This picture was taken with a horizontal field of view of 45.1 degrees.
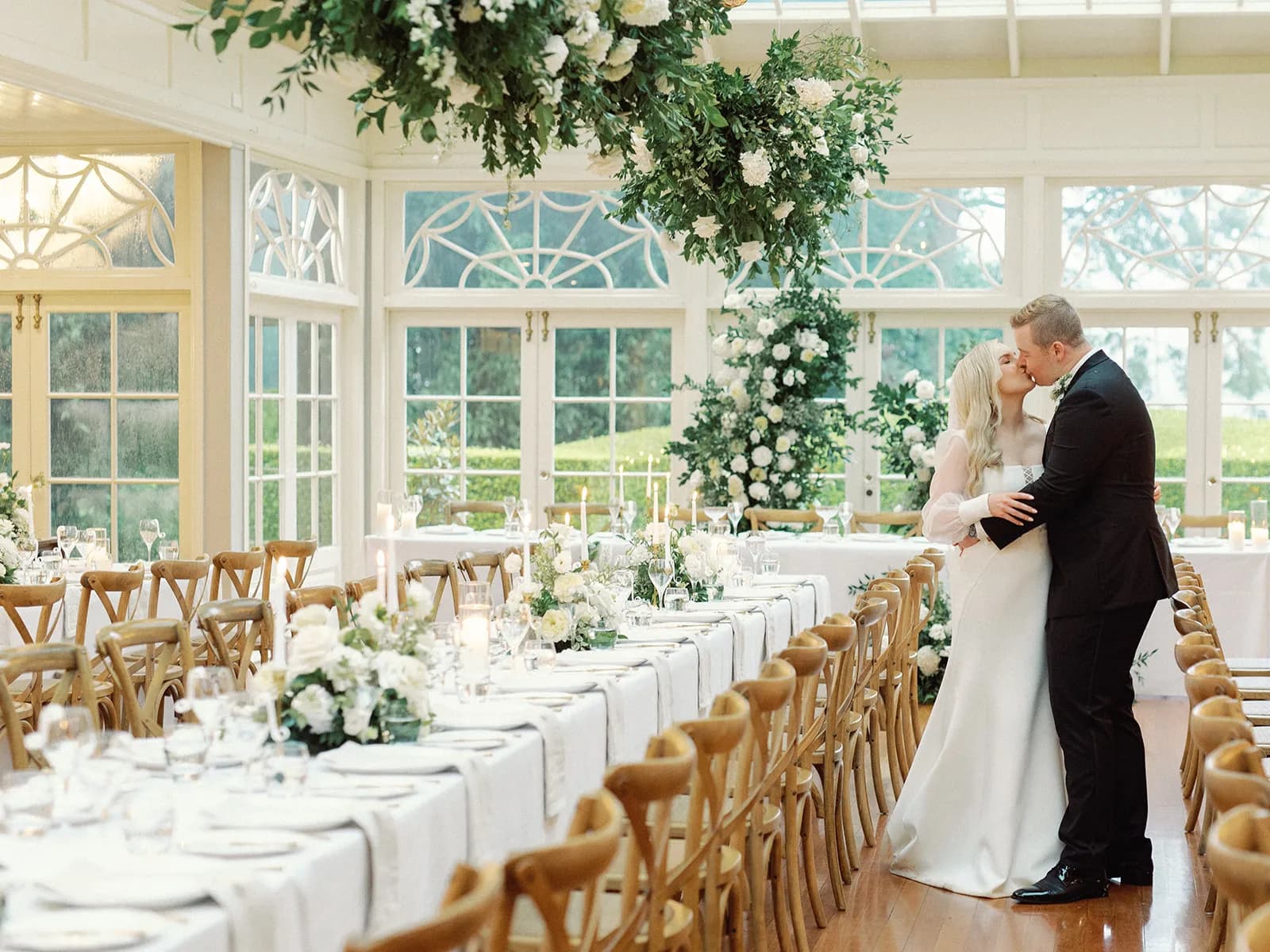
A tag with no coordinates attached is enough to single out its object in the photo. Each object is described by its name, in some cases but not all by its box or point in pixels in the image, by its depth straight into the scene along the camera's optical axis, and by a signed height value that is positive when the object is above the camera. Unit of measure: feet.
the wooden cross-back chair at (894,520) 31.63 -1.80
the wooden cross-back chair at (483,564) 22.04 -1.97
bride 16.37 -2.67
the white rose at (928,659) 26.94 -3.98
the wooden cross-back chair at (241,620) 15.30 -2.02
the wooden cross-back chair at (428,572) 20.03 -1.89
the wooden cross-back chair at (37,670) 12.52 -2.05
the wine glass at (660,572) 19.19 -1.76
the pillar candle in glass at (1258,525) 28.53 -1.69
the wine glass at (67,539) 23.38 -1.66
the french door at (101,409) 30.94 +0.46
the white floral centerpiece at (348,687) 10.68 -1.81
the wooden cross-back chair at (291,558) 25.32 -2.15
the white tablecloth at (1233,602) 27.89 -3.08
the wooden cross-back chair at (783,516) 32.24 -1.76
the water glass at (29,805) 8.35 -2.07
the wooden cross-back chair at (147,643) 13.92 -2.11
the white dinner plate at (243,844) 8.20 -2.25
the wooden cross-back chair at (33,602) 18.57 -2.09
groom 15.66 -1.57
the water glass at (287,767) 9.36 -2.06
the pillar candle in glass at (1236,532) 28.68 -1.82
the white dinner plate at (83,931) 6.88 -2.30
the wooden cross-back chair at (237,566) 22.74 -2.00
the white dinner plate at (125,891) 7.43 -2.27
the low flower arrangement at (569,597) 16.14 -1.75
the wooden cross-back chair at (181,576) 21.76 -2.07
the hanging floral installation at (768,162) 17.43 +3.13
